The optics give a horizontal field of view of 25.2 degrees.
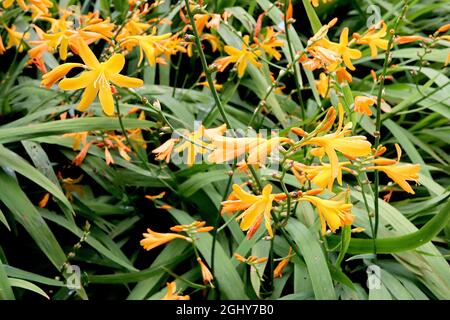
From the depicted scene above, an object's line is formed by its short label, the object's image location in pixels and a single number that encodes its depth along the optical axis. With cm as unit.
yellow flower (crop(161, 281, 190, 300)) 82
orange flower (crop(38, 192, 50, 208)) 95
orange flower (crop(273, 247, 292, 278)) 83
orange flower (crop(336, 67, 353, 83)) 83
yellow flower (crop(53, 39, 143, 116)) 69
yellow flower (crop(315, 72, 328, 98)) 98
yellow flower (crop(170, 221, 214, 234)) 81
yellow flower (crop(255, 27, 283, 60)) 98
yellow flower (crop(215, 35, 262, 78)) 95
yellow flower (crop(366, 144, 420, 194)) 72
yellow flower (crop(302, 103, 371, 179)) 67
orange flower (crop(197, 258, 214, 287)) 83
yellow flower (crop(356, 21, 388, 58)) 89
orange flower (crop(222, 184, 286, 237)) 68
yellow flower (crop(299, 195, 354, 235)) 69
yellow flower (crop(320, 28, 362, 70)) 84
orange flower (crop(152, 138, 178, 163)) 79
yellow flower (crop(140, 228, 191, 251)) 81
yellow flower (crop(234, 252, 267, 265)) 81
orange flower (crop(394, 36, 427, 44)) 84
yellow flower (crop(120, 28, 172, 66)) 85
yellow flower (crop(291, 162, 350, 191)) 69
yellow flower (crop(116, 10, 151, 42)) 100
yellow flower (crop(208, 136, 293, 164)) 65
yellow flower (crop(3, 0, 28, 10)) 98
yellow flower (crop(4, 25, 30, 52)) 108
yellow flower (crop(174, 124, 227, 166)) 74
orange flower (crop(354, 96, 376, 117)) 78
